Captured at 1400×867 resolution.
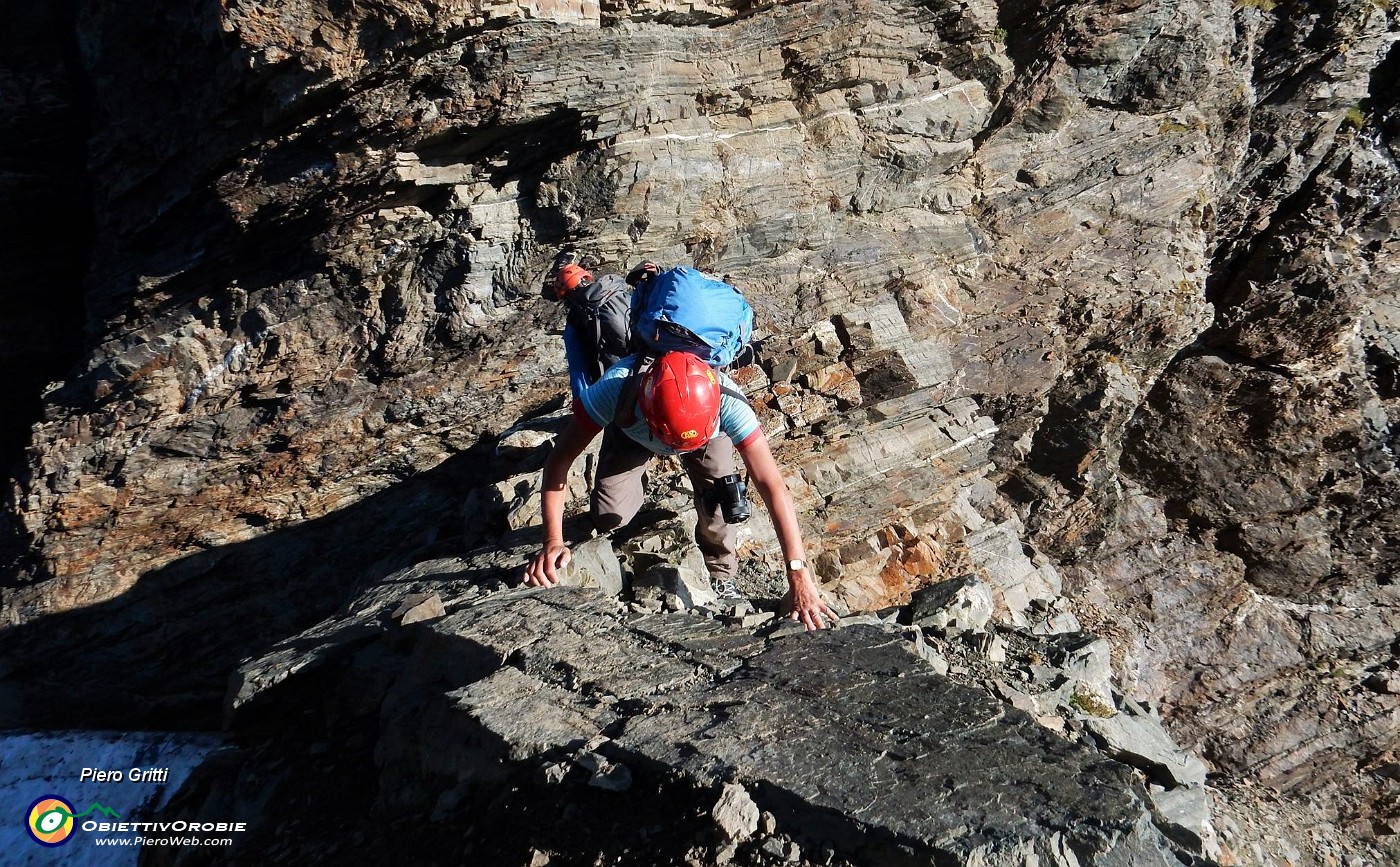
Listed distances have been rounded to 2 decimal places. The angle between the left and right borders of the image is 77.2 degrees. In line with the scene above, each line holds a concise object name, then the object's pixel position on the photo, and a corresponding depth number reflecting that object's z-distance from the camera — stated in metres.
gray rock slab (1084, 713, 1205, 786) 6.77
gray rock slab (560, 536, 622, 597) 6.51
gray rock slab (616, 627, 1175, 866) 3.52
